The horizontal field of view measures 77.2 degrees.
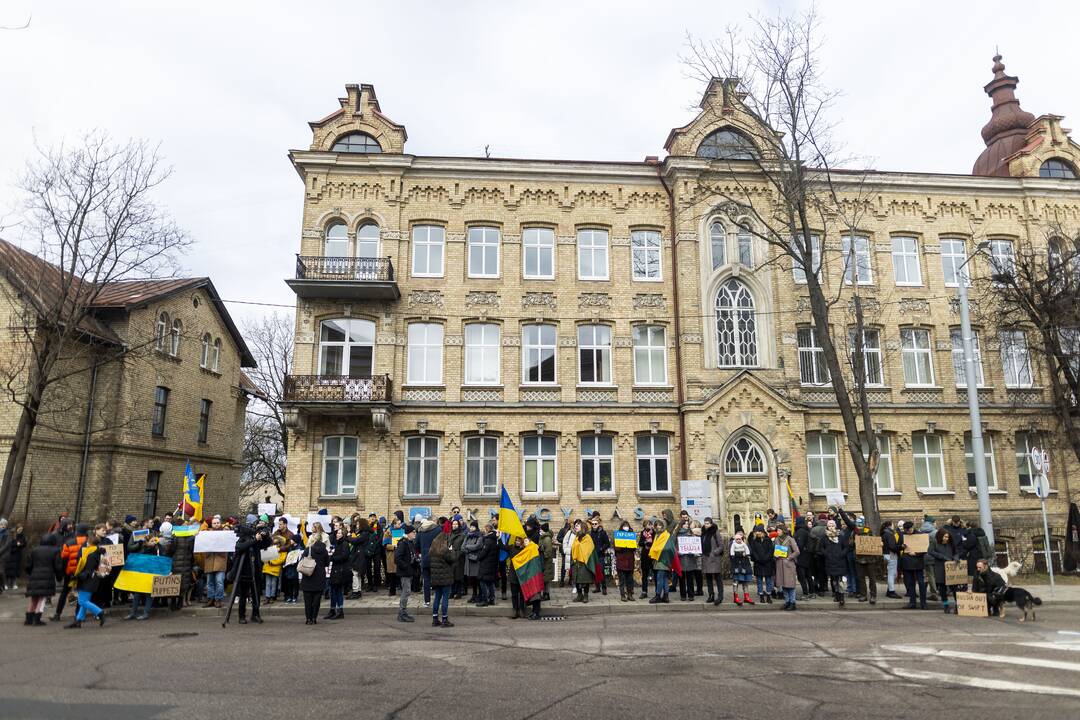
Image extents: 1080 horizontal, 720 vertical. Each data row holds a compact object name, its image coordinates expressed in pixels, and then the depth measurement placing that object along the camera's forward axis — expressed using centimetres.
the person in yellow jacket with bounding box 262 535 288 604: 1403
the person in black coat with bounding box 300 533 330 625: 1159
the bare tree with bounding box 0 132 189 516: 1805
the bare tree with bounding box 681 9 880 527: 1725
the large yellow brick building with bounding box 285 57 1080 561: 2167
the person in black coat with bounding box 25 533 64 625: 1166
